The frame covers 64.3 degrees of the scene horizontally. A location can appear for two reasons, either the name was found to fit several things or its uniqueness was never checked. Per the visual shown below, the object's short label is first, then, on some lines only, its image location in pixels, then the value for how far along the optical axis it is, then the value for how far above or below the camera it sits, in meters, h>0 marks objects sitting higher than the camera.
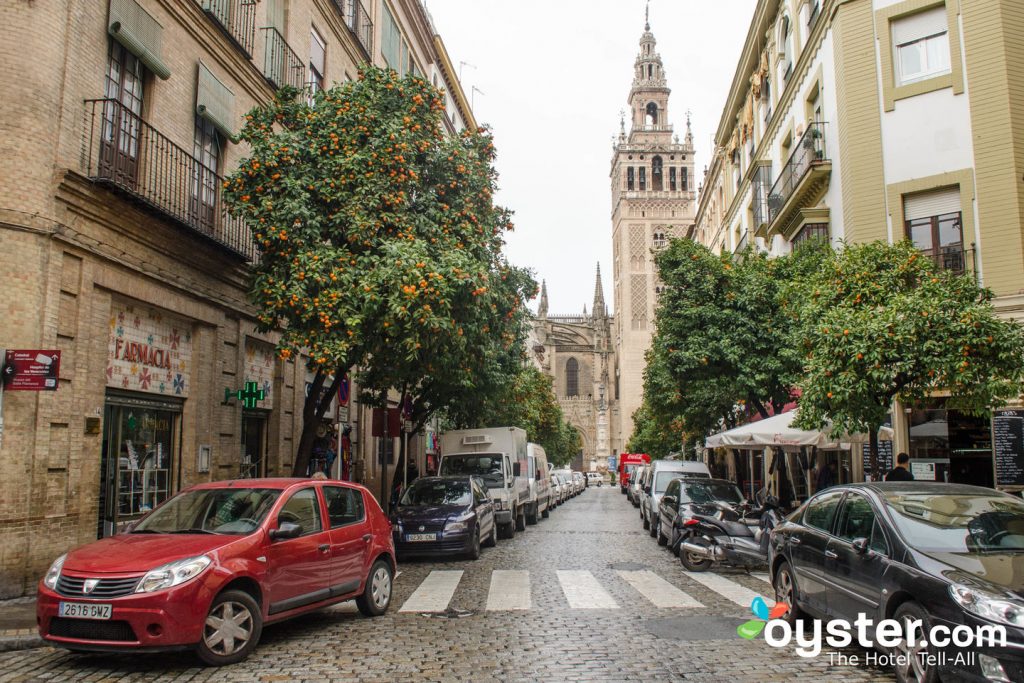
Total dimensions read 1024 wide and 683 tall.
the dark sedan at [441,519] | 13.82 -1.46
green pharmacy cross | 15.77 +0.78
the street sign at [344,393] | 18.75 +0.99
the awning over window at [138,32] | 12.06 +6.17
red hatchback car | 6.13 -1.13
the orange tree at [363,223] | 11.98 +3.40
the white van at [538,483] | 24.64 -1.63
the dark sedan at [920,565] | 4.99 -0.97
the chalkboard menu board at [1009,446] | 15.06 -0.28
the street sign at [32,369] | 9.62 +0.80
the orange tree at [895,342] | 11.21 +1.24
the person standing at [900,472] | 12.13 -0.60
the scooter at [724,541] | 12.25 -1.66
